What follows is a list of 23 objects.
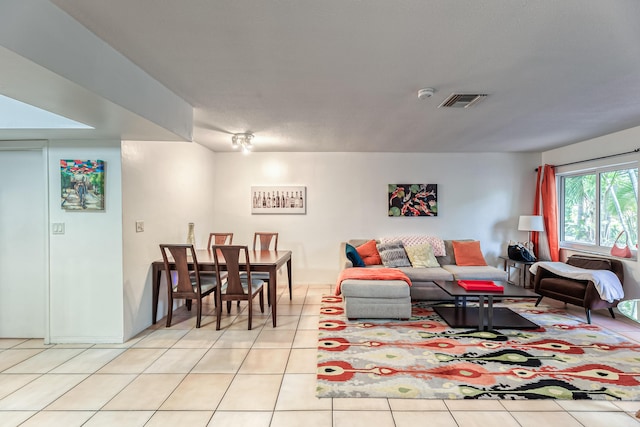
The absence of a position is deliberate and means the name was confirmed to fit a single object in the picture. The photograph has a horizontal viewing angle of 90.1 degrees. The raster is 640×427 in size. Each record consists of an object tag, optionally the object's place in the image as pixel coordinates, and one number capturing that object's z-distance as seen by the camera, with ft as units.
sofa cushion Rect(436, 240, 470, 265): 16.90
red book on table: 11.48
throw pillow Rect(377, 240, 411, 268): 15.93
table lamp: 16.62
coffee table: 11.29
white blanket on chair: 11.98
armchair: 12.19
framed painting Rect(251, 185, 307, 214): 18.29
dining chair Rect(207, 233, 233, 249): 15.84
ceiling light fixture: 13.64
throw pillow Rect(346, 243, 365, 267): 15.53
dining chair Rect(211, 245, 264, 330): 11.34
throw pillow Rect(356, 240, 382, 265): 16.61
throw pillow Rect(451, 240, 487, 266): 16.25
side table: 16.98
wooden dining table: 11.79
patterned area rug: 7.56
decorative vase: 13.88
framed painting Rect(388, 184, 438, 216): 18.17
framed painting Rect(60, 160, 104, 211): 10.14
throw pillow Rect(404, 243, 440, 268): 15.85
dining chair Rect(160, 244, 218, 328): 11.37
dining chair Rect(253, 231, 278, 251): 16.74
